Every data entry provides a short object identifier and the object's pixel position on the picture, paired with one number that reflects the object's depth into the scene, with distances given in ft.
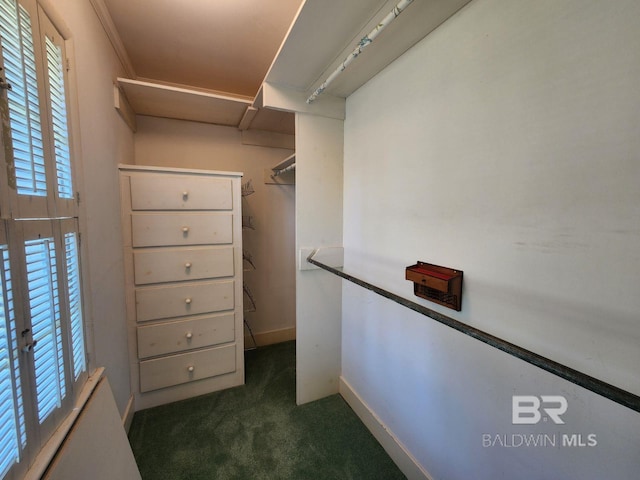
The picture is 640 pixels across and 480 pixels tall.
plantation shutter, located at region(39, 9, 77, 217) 2.79
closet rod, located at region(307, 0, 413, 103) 2.85
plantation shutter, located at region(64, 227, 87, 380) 3.16
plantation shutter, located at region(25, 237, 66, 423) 2.43
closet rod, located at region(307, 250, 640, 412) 1.53
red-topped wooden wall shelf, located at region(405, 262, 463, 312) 3.39
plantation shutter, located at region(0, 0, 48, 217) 2.18
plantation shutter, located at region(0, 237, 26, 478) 1.98
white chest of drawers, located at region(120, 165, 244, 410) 5.76
